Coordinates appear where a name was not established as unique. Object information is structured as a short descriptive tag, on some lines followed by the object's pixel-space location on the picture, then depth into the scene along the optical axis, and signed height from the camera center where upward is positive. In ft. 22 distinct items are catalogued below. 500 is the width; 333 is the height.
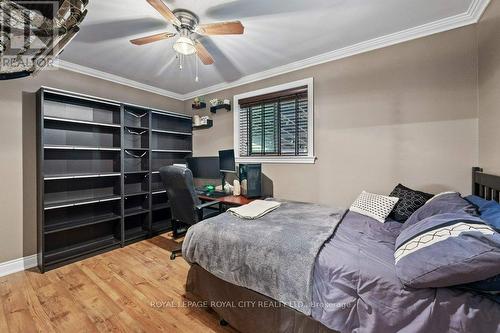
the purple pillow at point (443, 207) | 4.44 -0.95
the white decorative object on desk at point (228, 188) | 10.61 -1.19
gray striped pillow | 2.72 -1.30
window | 9.23 +2.00
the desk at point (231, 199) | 8.41 -1.48
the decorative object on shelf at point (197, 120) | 12.61 +2.77
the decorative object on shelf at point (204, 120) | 12.28 +2.74
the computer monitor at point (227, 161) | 10.66 +0.23
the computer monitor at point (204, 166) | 11.29 -0.06
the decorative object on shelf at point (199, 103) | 12.44 +3.76
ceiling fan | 5.53 +3.78
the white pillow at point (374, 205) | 6.32 -1.31
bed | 2.86 -2.13
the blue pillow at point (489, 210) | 3.64 -0.92
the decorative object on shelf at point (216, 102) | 11.48 +3.57
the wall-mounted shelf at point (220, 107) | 11.42 +3.29
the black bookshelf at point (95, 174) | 8.21 -0.35
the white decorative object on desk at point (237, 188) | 10.19 -1.12
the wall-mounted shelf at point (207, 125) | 12.35 +2.44
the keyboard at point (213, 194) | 9.71 -1.38
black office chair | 7.52 -1.21
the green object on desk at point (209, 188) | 10.67 -1.19
